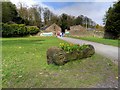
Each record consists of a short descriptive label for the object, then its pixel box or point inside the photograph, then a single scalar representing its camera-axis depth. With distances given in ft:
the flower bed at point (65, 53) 9.79
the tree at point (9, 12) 79.21
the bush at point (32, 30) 82.62
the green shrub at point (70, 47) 10.32
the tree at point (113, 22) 58.91
